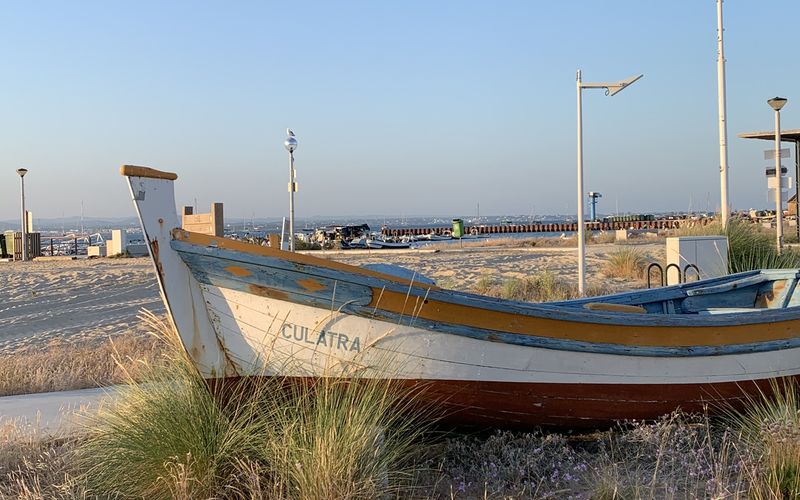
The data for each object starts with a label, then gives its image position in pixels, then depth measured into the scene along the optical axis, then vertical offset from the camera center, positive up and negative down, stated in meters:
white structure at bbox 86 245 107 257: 32.03 -0.89
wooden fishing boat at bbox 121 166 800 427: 4.38 -0.76
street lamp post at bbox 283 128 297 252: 14.30 +1.48
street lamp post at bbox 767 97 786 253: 18.22 +1.71
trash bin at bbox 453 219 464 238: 41.44 -0.36
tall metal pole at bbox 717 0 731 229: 14.72 +1.55
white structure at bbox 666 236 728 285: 11.54 -0.63
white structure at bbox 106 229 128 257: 31.76 -0.61
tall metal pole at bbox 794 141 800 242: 25.02 +1.64
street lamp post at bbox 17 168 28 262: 29.33 +0.27
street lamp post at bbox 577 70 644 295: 11.79 +0.51
